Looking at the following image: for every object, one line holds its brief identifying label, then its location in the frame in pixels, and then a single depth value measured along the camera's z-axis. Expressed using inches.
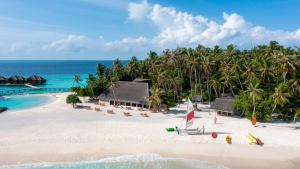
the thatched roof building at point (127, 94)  1877.5
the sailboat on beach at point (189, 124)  1245.1
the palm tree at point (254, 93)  1455.5
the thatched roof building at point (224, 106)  1631.4
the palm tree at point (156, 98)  1659.7
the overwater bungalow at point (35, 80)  3798.7
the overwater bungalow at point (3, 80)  3787.2
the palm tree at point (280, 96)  1422.7
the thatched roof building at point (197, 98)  1923.8
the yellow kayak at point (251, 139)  1150.5
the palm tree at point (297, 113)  1424.2
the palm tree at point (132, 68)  2544.3
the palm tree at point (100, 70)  2679.6
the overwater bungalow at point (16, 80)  3782.0
